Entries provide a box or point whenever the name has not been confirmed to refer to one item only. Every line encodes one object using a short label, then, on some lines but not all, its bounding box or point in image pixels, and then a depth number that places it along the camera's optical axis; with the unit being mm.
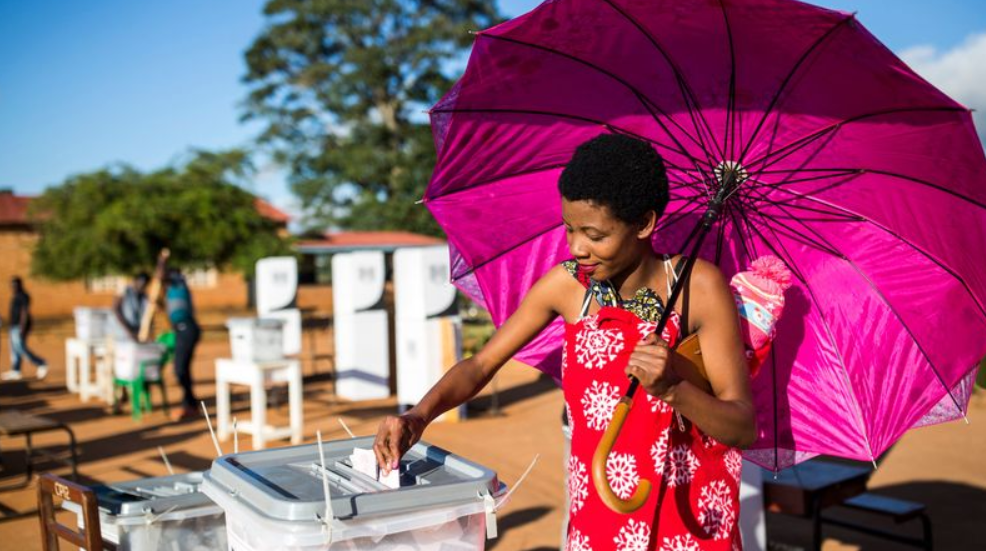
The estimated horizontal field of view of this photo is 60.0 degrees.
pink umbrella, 2494
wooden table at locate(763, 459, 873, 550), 4656
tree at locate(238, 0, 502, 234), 36344
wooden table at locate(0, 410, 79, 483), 6711
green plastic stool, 10086
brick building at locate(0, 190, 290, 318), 32781
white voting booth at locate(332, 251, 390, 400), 11305
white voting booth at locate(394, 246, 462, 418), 9789
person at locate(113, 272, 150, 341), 10969
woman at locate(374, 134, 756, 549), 1960
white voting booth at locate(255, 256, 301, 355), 11851
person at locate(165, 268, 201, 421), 10211
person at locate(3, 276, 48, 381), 14844
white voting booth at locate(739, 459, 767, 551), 4391
